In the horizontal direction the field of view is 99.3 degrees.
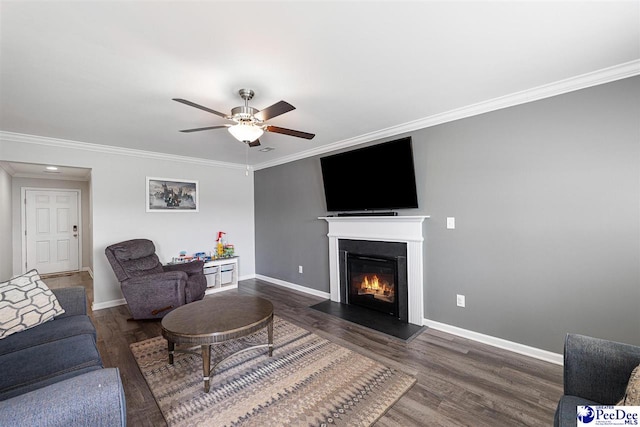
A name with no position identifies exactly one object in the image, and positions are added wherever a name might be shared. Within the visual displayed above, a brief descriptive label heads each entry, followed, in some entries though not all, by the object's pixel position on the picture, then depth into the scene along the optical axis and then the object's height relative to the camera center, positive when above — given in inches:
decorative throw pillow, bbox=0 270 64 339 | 75.2 -23.3
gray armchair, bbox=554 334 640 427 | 48.6 -30.3
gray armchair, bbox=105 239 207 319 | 129.8 -31.8
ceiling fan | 85.4 +32.3
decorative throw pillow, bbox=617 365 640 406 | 40.0 -27.5
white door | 227.9 -5.2
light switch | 116.0 -4.2
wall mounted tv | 125.8 +19.1
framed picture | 176.1 +17.7
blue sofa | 35.5 -29.7
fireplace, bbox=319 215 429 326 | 124.9 -12.8
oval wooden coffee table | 79.0 -32.4
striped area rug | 69.6 -50.3
